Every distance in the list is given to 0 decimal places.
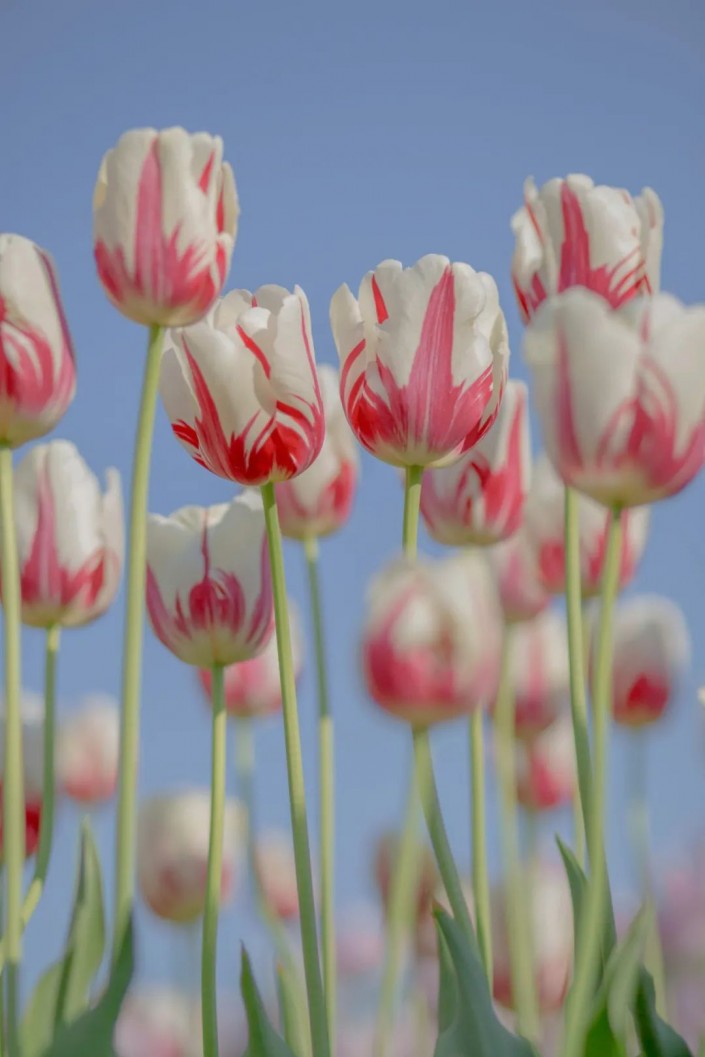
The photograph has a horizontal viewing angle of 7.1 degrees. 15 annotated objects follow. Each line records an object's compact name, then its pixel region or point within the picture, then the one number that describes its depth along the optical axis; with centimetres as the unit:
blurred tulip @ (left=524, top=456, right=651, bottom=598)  194
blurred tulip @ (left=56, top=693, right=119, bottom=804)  214
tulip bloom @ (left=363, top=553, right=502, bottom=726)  165
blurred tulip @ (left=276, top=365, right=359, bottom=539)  193
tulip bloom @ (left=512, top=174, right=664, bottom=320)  180
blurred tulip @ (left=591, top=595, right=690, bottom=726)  197
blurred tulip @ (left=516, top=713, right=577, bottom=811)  212
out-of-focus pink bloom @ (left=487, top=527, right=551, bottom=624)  205
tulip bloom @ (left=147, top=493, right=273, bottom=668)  182
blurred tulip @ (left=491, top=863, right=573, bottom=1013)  200
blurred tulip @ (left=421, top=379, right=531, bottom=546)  191
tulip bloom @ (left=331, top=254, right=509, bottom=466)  175
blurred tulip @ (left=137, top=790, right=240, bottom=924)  204
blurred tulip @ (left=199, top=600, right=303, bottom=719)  198
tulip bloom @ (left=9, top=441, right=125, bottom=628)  186
